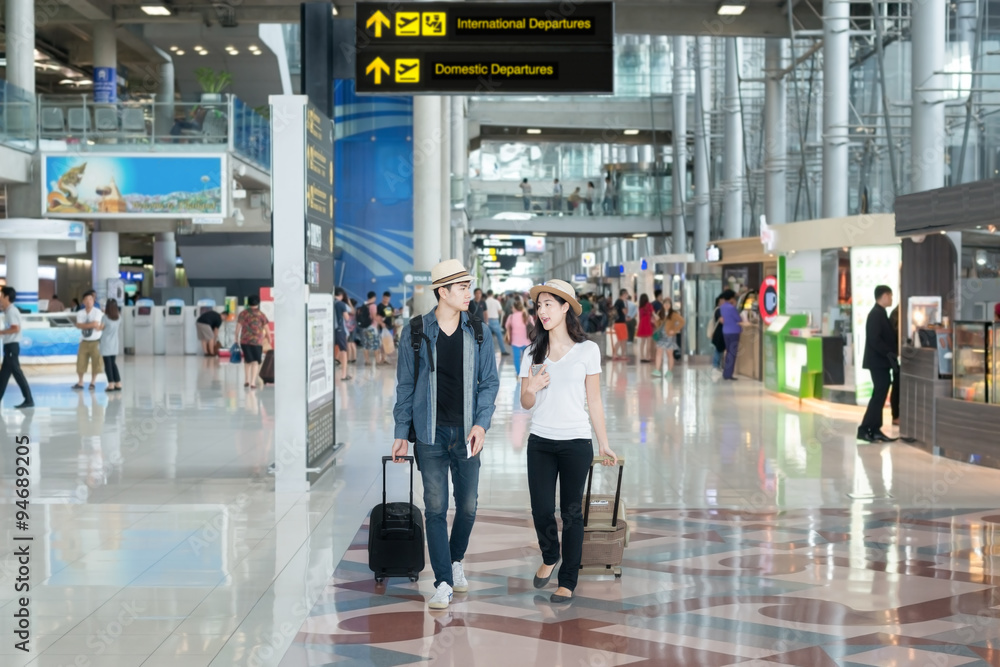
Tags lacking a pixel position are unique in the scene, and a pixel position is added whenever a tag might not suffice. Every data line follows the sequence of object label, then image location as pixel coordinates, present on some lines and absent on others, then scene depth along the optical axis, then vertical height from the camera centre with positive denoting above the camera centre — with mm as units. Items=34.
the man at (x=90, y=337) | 16219 -326
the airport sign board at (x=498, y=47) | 8578 +2048
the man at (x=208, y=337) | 27219 -549
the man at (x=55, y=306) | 26688 +226
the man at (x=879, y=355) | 11008 -440
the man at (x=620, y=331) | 25234 -434
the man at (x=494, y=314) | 24898 -34
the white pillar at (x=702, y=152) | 34312 +5105
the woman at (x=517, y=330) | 19672 -311
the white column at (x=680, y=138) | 39594 +6202
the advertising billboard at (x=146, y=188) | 23578 +2685
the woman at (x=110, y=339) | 16562 -356
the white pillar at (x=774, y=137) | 25844 +4028
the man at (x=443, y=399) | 5051 -388
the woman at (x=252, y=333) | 16672 -281
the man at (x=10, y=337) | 13617 -261
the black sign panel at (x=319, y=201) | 8359 +880
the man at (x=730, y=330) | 19688 -335
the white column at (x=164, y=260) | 35156 +1738
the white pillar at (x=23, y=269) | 23328 +976
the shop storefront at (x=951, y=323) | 9664 -121
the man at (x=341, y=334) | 19516 -358
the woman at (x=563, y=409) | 5129 -448
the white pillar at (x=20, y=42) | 22547 +5553
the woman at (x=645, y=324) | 23203 -260
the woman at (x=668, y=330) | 19516 -326
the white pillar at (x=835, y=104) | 18469 +3647
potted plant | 29594 +6312
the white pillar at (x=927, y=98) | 14750 +2840
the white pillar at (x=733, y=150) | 31031 +4492
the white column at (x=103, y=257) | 27953 +1452
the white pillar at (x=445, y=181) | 31172 +3697
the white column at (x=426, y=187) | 26750 +3040
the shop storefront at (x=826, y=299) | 14500 +165
